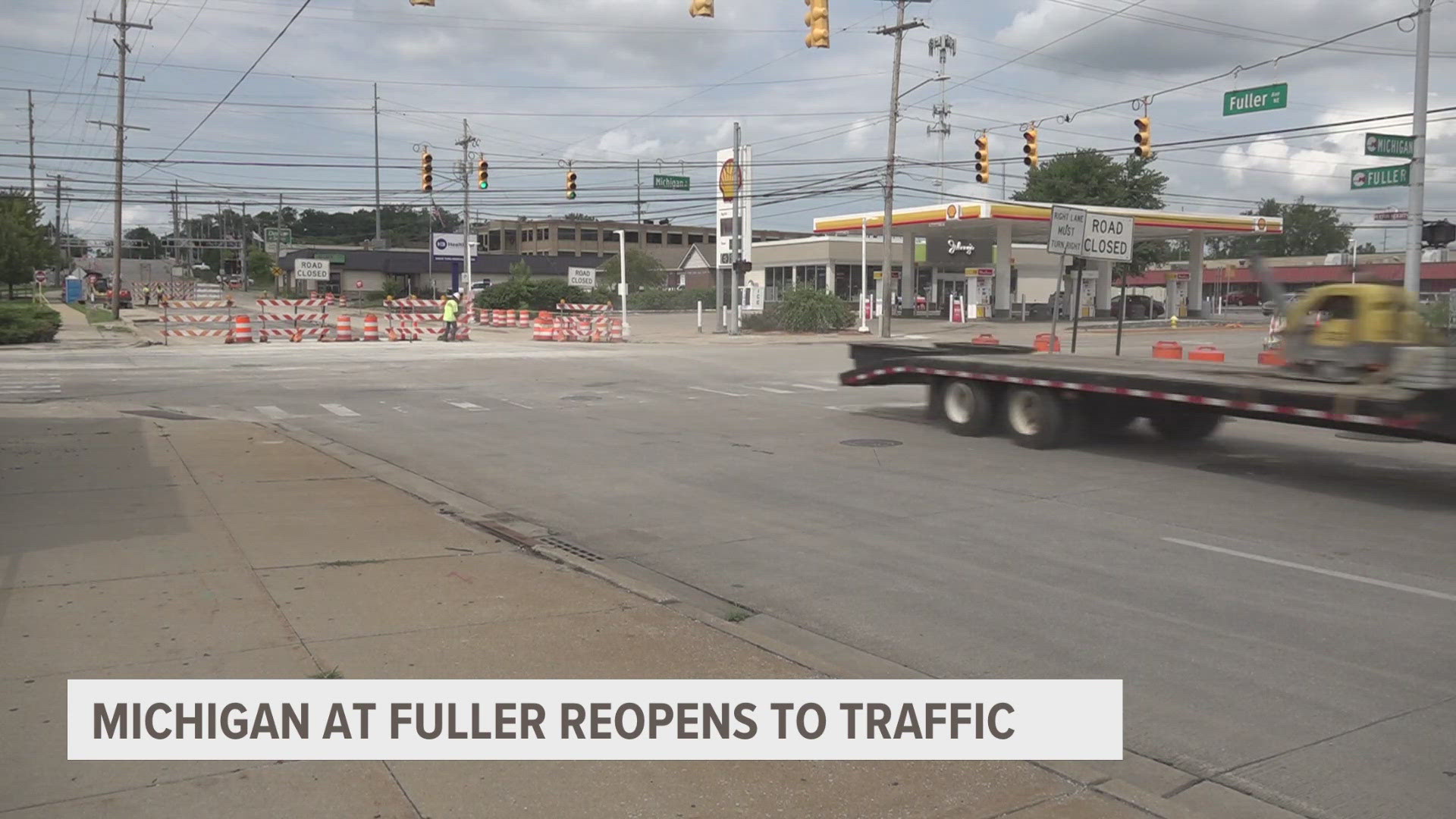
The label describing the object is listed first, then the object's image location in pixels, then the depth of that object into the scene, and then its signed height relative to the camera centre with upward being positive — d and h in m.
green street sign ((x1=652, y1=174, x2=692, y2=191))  46.47 +4.98
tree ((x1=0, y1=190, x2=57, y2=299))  63.56 +3.39
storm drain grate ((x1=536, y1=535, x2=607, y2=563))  8.93 -1.91
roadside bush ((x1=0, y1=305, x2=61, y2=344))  34.50 -0.67
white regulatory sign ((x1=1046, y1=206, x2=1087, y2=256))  19.25 +1.30
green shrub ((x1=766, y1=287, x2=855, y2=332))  49.84 -0.19
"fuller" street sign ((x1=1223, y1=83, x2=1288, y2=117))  24.12 +4.39
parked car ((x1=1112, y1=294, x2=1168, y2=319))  66.31 +0.06
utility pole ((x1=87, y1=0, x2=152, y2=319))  52.69 +9.19
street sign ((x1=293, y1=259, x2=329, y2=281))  53.88 +1.62
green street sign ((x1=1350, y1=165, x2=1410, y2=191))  21.39 +2.45
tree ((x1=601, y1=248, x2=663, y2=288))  105.25 +3.31
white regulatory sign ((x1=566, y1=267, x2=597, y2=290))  55.19 +1.40
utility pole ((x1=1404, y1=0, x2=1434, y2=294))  20.61 +2.73
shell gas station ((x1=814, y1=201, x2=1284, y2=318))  54.12 +3.86
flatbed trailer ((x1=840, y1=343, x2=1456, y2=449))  10.86 -0.95
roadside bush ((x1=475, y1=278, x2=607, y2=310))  66.06 +0.57
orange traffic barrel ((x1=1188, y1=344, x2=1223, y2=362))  21.38 -0.83
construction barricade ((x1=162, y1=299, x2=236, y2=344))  39.09 -0.61
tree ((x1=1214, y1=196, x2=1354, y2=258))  130.50 +8.49
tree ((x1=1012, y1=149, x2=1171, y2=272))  76.25 +8.27
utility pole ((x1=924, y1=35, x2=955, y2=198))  58.62 +13.43
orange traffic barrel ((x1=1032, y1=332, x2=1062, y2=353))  30.40 -0.93
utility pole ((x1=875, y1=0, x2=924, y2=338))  43.59 +5.54
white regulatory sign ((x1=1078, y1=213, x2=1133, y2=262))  19.92 +1.21
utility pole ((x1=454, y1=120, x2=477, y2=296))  61.96 +9.27
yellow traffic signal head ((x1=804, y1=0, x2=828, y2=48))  18.42 +4.50
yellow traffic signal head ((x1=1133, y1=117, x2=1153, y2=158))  28.97 +4.28
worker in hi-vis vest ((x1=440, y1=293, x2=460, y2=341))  40.94 -0.29
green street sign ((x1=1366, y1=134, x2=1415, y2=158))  21.08 +2.99
